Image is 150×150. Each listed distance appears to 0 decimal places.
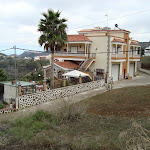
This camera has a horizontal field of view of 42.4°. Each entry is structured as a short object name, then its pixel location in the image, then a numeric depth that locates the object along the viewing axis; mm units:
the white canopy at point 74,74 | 20766
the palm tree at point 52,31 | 17541
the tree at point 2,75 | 20548
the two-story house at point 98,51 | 25656
